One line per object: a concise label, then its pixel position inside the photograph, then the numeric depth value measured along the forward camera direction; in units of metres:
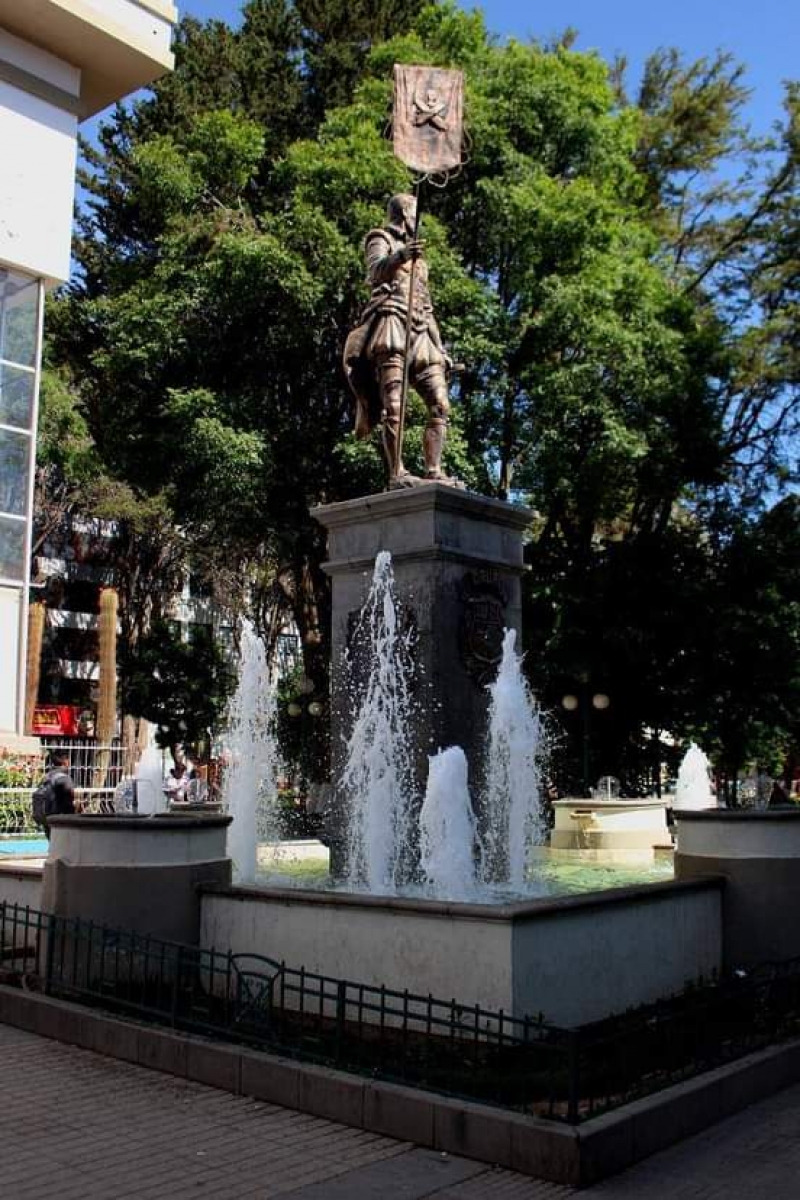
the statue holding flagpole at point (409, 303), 11.90
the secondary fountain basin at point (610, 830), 15.66
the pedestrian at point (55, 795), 15.20
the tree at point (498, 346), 23.78
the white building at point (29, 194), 25.67
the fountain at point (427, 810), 7.73
